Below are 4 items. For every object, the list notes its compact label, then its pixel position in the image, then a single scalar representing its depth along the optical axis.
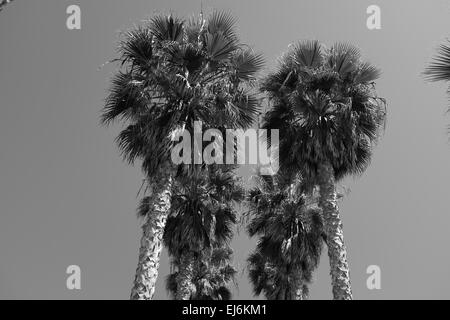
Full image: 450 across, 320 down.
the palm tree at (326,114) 11.90
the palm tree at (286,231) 15.95
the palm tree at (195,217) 15.05
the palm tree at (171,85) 10.45
